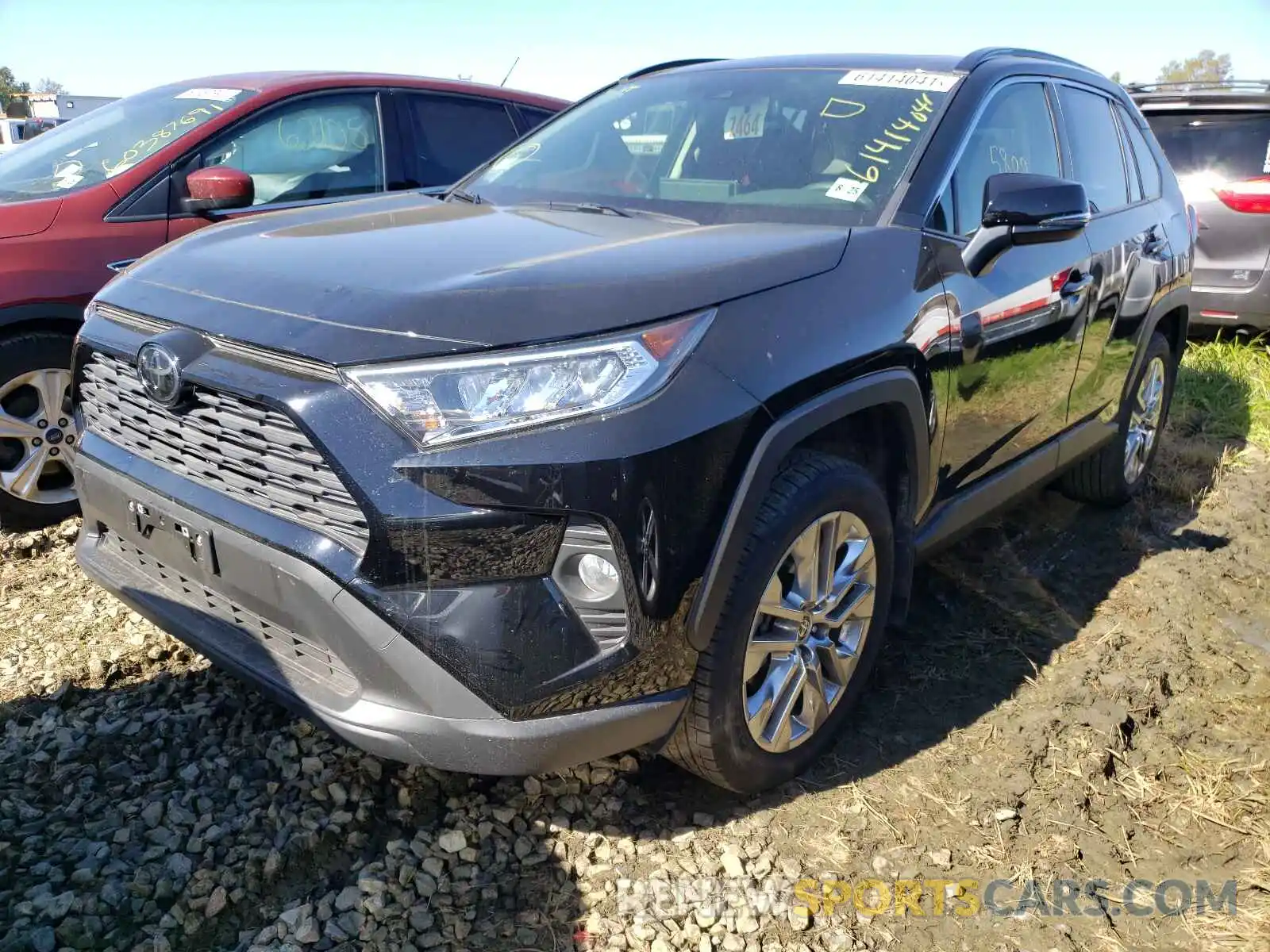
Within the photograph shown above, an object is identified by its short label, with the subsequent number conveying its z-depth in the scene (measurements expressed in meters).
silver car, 6.38
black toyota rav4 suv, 1.86
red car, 3.54
